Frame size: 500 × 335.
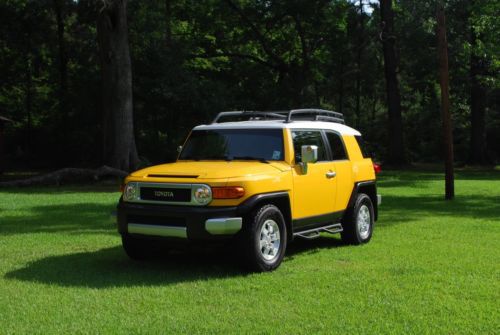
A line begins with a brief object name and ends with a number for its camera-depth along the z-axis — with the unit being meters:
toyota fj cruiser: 7.25
